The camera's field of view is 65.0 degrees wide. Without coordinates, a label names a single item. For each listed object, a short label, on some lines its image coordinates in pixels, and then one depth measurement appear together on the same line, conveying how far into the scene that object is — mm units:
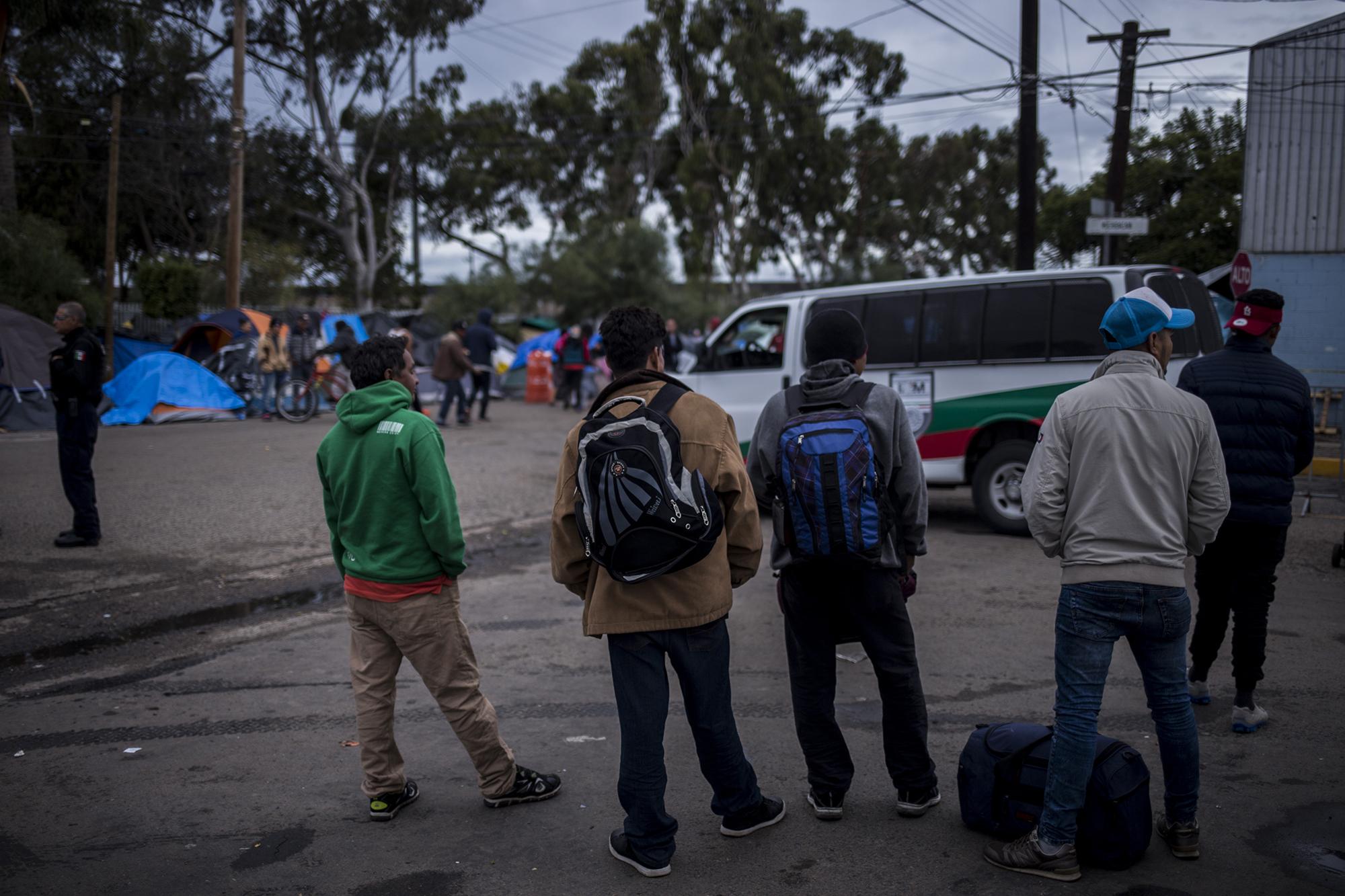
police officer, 7949
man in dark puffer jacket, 4402
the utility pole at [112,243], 21047
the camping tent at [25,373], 16031
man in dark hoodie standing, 18656
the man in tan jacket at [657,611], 3318
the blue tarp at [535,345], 26609
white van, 8617
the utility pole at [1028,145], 16516
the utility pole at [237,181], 20141
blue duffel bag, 3373
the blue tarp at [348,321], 22234
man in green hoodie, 3742
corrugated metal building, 17734
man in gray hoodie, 3592
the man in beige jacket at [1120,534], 3213
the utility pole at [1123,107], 18312
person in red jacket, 20438
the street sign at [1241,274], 14203
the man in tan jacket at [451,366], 16984
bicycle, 18391
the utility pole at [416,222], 40375
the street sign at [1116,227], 15711
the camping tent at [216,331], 19812
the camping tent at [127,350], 20578
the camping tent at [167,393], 17859
